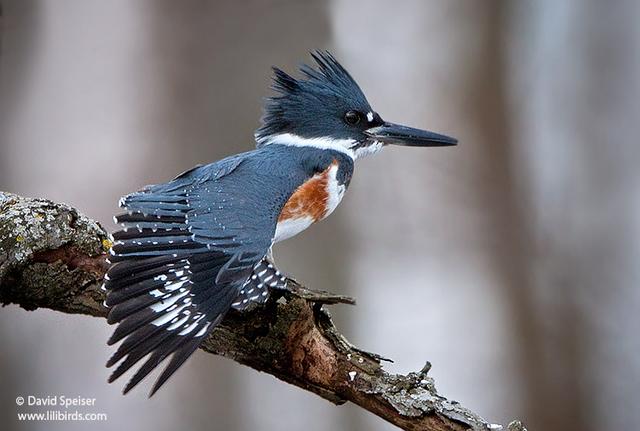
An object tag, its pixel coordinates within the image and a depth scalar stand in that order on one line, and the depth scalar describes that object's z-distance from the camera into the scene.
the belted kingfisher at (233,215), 6.73
